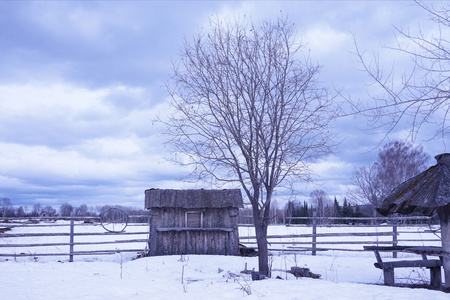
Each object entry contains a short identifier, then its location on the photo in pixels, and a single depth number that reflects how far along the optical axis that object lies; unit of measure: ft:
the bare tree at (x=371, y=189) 129.18
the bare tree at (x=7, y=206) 298.66
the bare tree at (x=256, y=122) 32.01
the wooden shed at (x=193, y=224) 51.55
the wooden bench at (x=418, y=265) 29.63
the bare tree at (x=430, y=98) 18.78
